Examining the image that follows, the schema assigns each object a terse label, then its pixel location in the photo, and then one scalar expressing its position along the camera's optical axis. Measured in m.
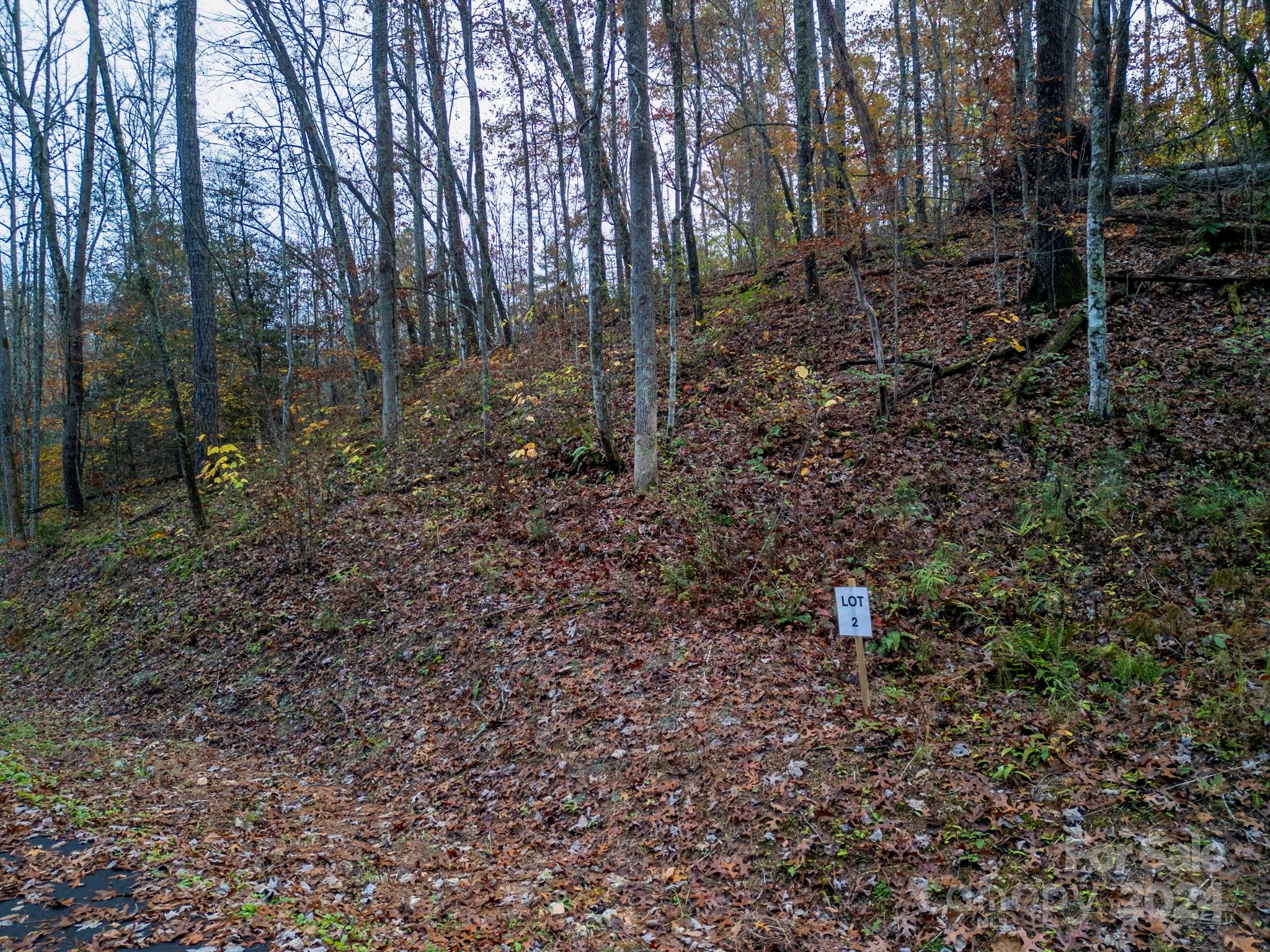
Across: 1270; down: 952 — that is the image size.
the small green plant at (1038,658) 5.17
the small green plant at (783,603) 6.72
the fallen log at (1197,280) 9.05
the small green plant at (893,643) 5.91
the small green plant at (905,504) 7.70
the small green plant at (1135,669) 4.98
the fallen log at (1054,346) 9.05
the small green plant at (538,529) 9.25
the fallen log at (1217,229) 9.89
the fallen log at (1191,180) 10.76
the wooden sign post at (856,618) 5.10
